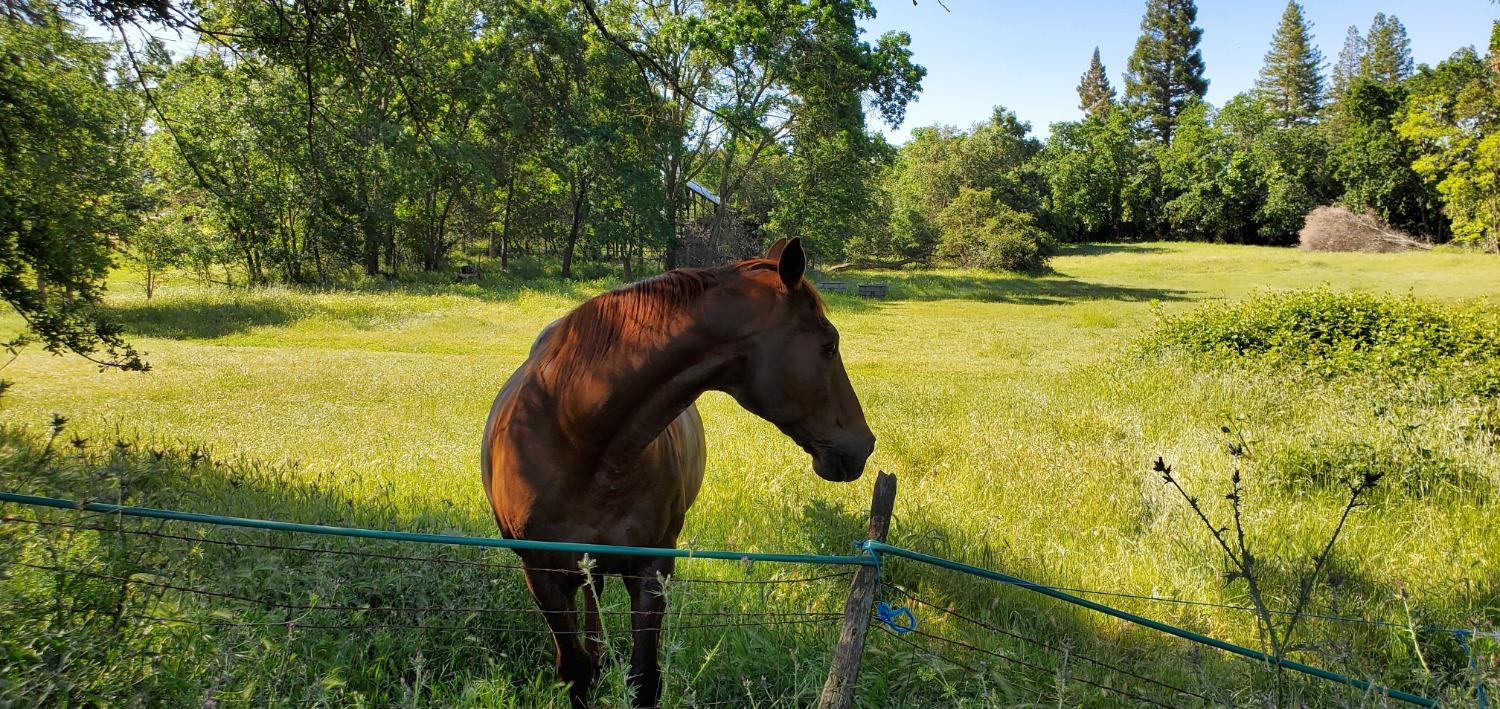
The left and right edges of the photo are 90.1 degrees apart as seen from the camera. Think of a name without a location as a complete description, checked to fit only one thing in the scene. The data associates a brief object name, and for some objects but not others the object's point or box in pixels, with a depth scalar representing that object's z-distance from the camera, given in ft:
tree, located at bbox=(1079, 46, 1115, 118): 257.34
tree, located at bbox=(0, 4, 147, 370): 18.01
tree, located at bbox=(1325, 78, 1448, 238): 153.28
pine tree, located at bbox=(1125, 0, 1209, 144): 228.84
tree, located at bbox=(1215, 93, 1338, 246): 164.96
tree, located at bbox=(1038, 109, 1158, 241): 178.09
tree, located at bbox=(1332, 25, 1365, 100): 202.49
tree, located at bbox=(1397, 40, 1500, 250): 117.91
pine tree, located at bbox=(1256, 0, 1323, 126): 208.13
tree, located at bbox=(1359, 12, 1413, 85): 192.34
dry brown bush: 146.20
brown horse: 7.88
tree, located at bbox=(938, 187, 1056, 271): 127.11
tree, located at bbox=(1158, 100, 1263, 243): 172.14
